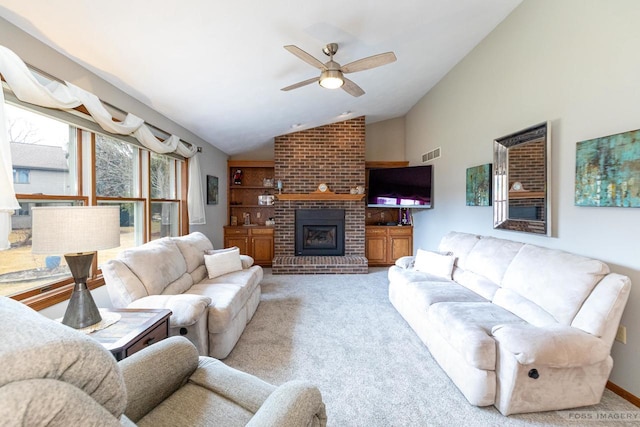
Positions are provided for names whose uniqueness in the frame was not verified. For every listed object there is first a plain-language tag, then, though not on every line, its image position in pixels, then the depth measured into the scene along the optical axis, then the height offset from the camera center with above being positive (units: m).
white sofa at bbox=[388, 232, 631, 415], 1.67 -0.82
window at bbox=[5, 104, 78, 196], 1.87 +0.41
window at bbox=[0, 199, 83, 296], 1.84 -0.37
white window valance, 1.34 +0.74
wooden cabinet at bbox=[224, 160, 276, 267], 5.71 +0.00
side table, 1.51 -0.71
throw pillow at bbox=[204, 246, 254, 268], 3.54 -0.67
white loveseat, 2.14 -0.73
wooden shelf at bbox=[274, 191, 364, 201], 5.43 +0.24
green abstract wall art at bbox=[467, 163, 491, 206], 3.33 +0.28
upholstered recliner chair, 0.53 -0.47
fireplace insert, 5.65 -0.41
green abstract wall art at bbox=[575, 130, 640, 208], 1.81 +0.26
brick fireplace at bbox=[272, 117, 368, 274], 5.64 +0.74
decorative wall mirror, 2.53 +0.27
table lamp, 1.45 -0.15
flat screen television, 4.91 +0.39
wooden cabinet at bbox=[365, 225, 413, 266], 5.76 -0.75
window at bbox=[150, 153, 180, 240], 3.58 +0.16
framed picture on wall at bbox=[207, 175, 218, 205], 4.95 +0.35
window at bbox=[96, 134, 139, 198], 2.60 +0.42
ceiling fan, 2.42 +1.31
